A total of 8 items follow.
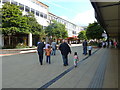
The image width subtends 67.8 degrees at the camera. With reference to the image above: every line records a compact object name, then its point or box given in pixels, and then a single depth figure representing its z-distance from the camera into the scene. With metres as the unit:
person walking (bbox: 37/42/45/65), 5.81
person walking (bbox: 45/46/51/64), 6.09
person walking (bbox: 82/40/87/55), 9.50
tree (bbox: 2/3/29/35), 15.02
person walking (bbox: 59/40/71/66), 5.54
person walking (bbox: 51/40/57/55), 9.66
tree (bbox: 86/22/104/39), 20.02
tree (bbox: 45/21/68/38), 24.75
